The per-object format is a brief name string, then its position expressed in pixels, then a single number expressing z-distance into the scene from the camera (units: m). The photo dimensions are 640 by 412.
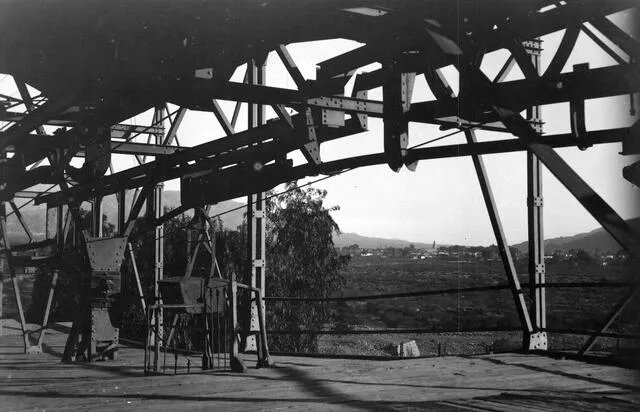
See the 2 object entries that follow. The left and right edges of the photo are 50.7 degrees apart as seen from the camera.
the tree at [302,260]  36.38
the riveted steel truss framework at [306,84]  5.86
